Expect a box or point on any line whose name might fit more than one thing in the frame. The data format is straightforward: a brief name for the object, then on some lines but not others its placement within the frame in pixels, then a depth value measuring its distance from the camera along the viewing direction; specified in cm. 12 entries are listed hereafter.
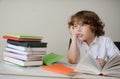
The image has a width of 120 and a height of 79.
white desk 100
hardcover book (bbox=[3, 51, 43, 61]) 118
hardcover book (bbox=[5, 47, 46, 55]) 118
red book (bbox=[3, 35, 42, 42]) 121
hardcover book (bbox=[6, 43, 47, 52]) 118
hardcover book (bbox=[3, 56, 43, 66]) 117
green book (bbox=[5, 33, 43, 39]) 120
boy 158
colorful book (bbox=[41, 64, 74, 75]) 111
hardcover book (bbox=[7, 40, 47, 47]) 118
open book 108
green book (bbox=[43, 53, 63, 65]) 128
